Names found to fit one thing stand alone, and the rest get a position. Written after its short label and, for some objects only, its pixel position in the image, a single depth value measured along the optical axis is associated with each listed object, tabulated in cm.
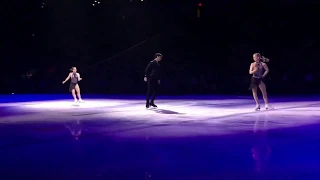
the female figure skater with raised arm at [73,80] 2169
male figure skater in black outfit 1673
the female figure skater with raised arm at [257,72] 1581
